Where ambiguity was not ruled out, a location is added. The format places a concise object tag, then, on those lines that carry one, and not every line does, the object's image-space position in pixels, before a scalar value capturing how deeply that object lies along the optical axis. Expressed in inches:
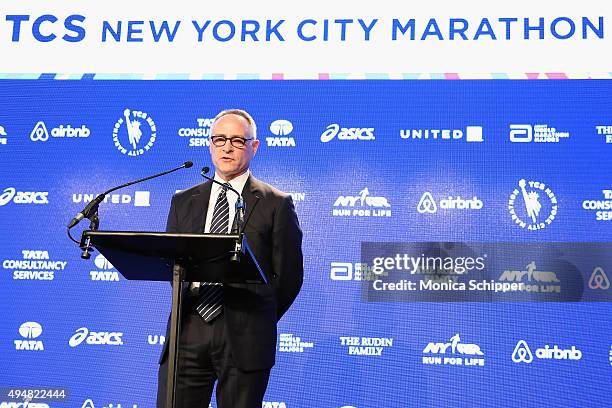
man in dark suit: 124.0
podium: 102.0
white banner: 210.2
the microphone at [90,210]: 111.5
